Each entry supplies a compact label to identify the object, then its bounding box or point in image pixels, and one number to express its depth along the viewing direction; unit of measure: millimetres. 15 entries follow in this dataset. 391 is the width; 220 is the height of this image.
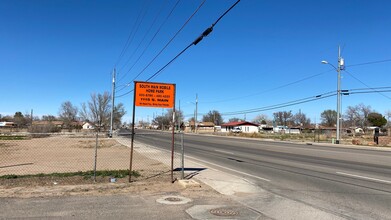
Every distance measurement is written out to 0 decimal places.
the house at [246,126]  121688
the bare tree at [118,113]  98888
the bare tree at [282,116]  171125
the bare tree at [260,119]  190000
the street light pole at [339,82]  43491
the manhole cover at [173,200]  7656
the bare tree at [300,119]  179375
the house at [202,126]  145338
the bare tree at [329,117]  169250
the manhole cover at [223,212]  6793
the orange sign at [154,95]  10234
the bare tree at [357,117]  139375
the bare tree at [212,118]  184500
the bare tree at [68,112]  115188
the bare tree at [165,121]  158875
